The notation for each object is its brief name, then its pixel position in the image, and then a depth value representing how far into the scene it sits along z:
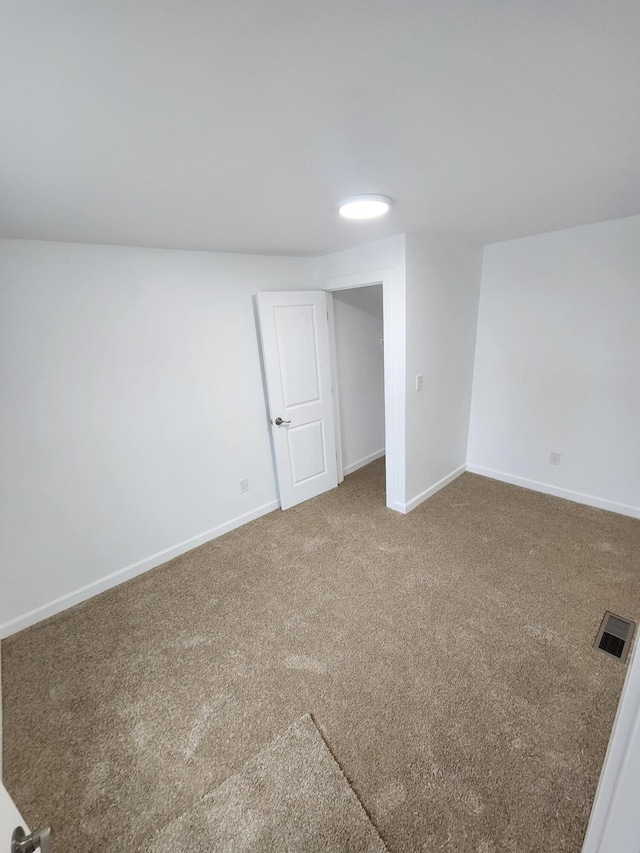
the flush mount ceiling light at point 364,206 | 1.58
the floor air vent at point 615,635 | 1.73
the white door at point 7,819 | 0.59
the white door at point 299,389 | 2.82
